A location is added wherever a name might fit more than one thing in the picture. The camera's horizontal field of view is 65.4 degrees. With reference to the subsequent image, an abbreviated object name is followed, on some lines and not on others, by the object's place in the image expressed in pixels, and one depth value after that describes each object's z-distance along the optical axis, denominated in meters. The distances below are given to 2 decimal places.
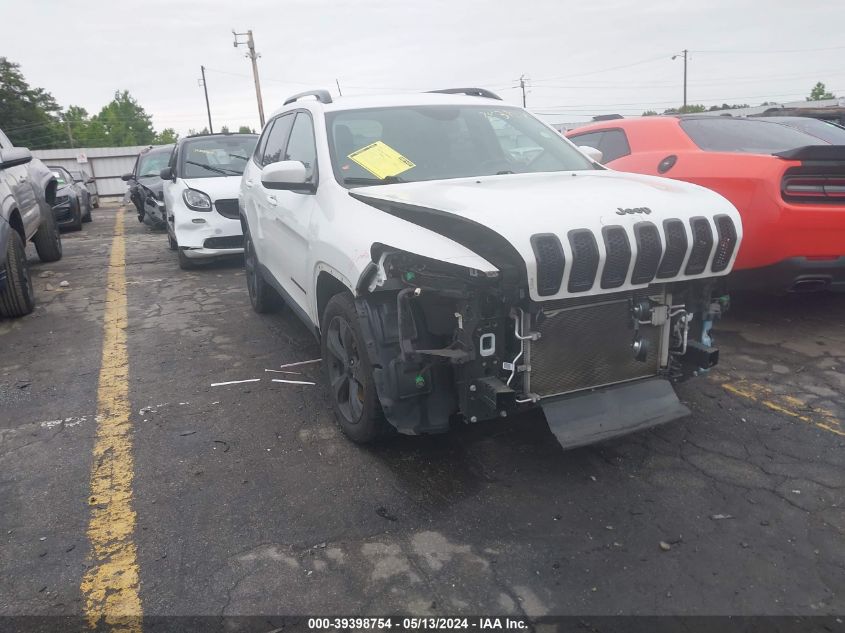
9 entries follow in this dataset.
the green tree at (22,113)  61.53
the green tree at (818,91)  70.58
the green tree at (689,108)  45.38
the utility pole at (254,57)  39.83
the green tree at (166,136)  96.78
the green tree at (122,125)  83.93
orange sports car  4.39
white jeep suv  2.72
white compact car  8.37
